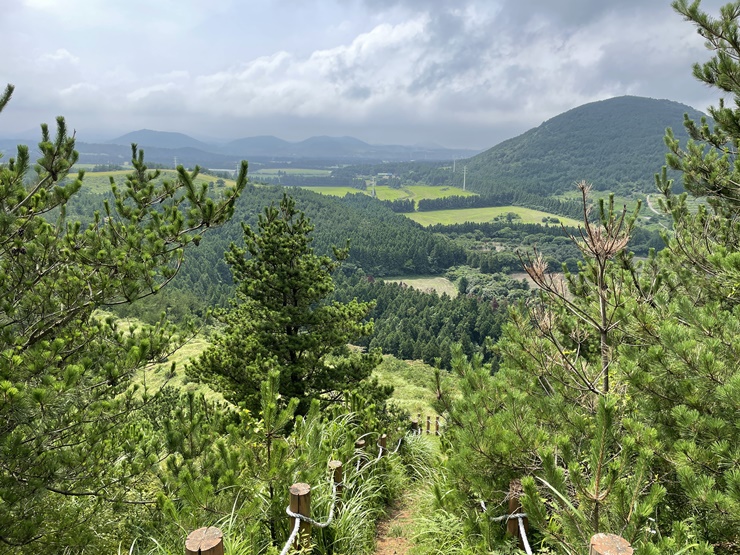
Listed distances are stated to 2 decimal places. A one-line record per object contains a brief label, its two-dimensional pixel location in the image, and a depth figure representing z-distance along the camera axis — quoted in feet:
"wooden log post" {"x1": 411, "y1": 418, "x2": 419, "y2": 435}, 25.60
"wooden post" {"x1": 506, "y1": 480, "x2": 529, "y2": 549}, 10.46
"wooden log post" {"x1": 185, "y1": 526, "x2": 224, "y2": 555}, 7.07
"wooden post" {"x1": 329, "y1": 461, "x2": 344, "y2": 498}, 12.82
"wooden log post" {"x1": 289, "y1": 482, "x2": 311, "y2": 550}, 10.03
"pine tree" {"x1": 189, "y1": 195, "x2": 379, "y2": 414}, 29.66
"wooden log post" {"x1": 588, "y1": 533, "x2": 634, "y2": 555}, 5.76
